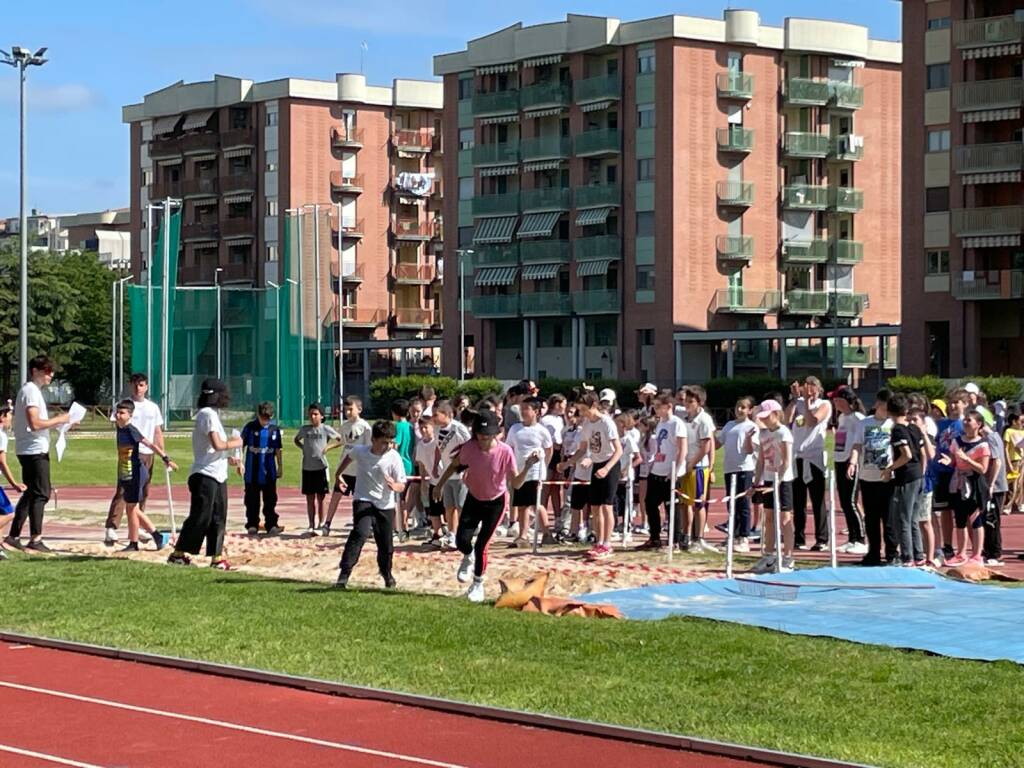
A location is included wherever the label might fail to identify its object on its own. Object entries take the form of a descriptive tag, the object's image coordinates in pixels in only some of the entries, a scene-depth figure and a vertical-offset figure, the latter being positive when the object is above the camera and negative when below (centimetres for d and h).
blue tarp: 1338 -220
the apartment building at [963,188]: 7112 +714
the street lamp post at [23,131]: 4930 +676
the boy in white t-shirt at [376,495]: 1662 -133
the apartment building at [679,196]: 8412 +824
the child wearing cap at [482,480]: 1628 -116
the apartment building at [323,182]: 10650 +1109
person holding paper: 1944 -96
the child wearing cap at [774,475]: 1842 -129
